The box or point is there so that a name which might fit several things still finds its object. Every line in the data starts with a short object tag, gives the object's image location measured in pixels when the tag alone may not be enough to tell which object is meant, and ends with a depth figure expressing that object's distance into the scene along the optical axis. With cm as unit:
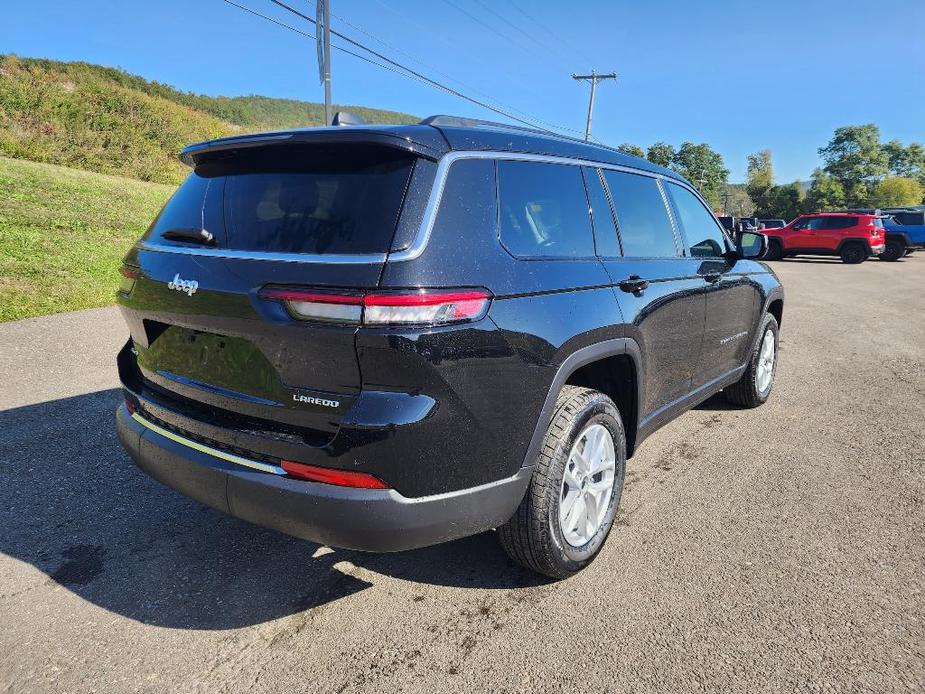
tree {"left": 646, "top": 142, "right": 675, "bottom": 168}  10861
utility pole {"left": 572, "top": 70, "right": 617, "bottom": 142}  4462
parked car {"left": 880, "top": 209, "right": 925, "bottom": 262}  2391
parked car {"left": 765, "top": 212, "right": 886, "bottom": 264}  2170
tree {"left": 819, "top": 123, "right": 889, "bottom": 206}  7581
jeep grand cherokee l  193
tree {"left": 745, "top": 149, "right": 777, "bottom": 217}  7450
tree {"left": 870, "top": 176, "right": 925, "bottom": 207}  7244
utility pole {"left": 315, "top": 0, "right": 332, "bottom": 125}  1502
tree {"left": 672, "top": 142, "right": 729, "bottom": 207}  11600
